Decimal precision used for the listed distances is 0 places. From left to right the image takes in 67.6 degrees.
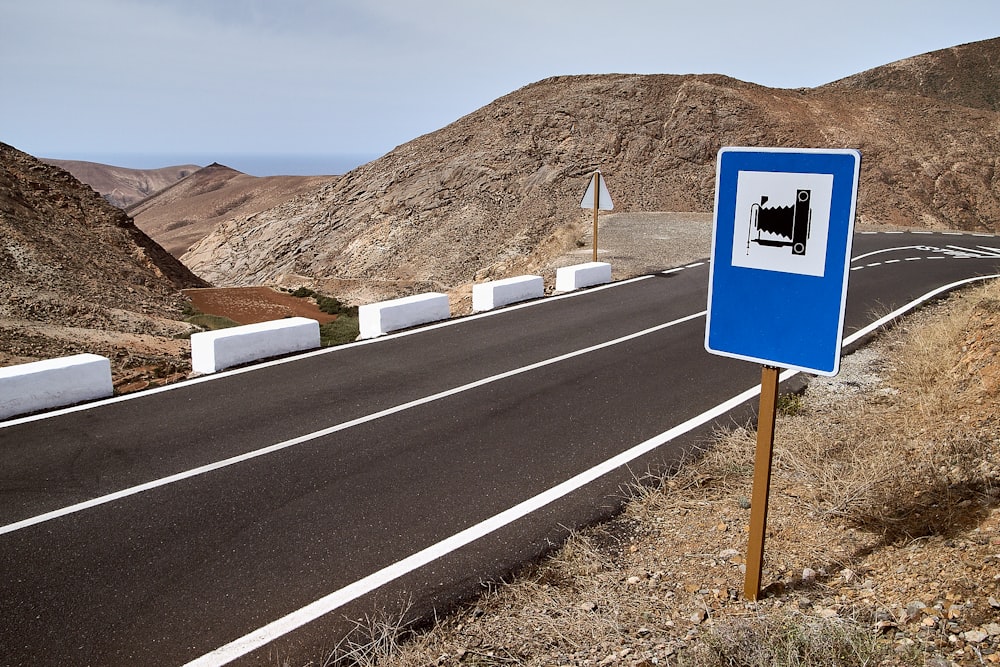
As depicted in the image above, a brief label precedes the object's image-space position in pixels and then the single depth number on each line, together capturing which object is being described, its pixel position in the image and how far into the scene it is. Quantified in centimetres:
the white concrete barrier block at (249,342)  1013
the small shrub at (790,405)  789
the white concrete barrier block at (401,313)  1221
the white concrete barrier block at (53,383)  837
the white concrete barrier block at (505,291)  1412
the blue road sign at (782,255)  383
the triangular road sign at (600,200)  1669
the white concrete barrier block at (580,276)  1602
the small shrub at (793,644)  344
